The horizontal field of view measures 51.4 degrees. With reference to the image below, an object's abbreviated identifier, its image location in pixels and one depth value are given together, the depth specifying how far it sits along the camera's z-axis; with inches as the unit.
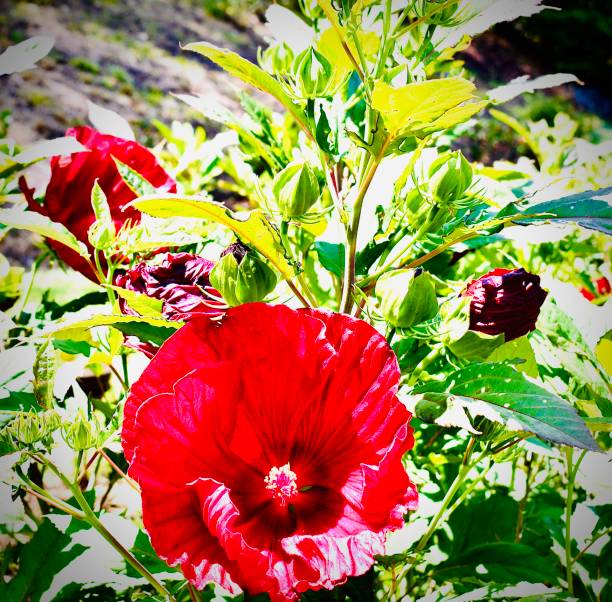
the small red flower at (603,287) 29.7
